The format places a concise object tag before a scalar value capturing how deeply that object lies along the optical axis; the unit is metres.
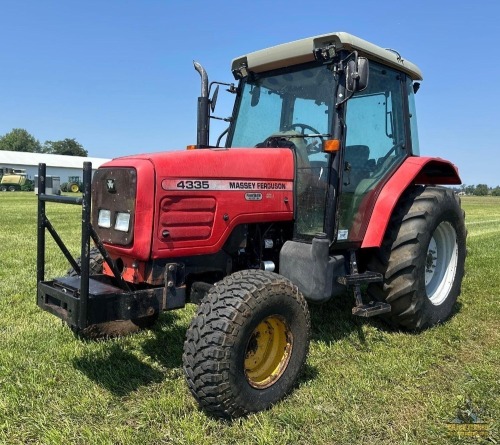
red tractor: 2.78
